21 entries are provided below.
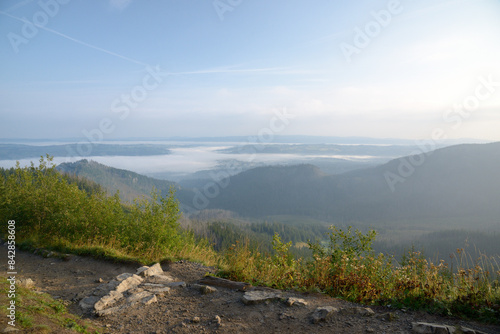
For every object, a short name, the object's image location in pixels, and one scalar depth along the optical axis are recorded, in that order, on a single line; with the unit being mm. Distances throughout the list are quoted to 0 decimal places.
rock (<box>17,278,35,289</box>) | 7223
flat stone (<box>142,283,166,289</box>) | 7795
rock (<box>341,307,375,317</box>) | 6090
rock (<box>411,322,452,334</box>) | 5243
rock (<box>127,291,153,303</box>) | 6891
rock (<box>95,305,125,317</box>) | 6215
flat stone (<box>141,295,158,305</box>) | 6813
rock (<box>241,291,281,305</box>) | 6734
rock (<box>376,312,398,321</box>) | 5902
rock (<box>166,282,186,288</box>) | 7980
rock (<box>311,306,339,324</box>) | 5893
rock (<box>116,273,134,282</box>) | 8047
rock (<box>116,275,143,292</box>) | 7383
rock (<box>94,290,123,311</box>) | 6474
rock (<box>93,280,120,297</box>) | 7285
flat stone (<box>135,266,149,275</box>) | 8728
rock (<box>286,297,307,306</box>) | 6562
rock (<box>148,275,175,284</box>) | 8333
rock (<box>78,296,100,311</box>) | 6594
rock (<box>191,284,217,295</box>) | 7471
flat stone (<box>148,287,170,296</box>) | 7309
